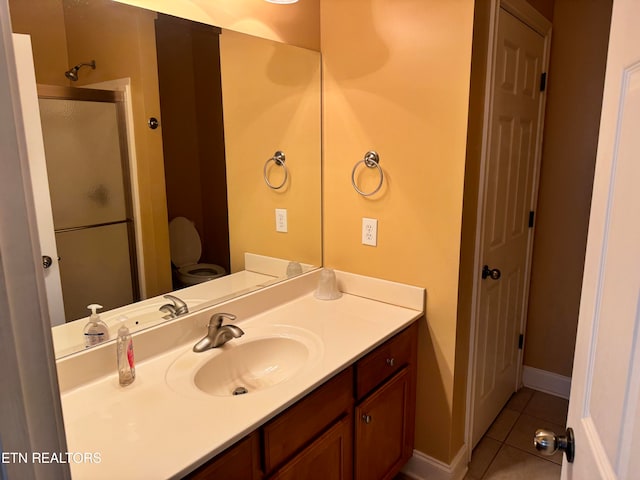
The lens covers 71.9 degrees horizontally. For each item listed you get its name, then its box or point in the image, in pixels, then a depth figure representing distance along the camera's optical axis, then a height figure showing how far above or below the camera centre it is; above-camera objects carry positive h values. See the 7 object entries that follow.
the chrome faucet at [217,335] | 1.50 -0.58
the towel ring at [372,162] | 1.89 +0.01
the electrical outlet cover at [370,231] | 1.95 -0.30
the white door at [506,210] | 1.93 -0.23
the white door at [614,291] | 0.62 -0.20
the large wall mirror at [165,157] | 1.26 +0.03
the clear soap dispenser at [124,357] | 1.28 -0.55
